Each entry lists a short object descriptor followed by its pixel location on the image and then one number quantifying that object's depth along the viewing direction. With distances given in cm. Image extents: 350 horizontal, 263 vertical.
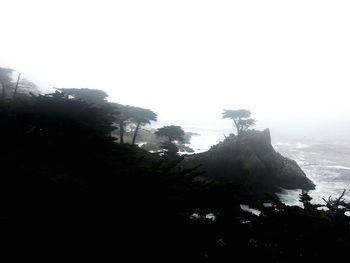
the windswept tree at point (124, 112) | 4191
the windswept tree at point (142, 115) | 4225
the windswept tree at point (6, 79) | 5454
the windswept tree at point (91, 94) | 4071
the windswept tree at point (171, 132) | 3884
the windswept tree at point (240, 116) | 5191
